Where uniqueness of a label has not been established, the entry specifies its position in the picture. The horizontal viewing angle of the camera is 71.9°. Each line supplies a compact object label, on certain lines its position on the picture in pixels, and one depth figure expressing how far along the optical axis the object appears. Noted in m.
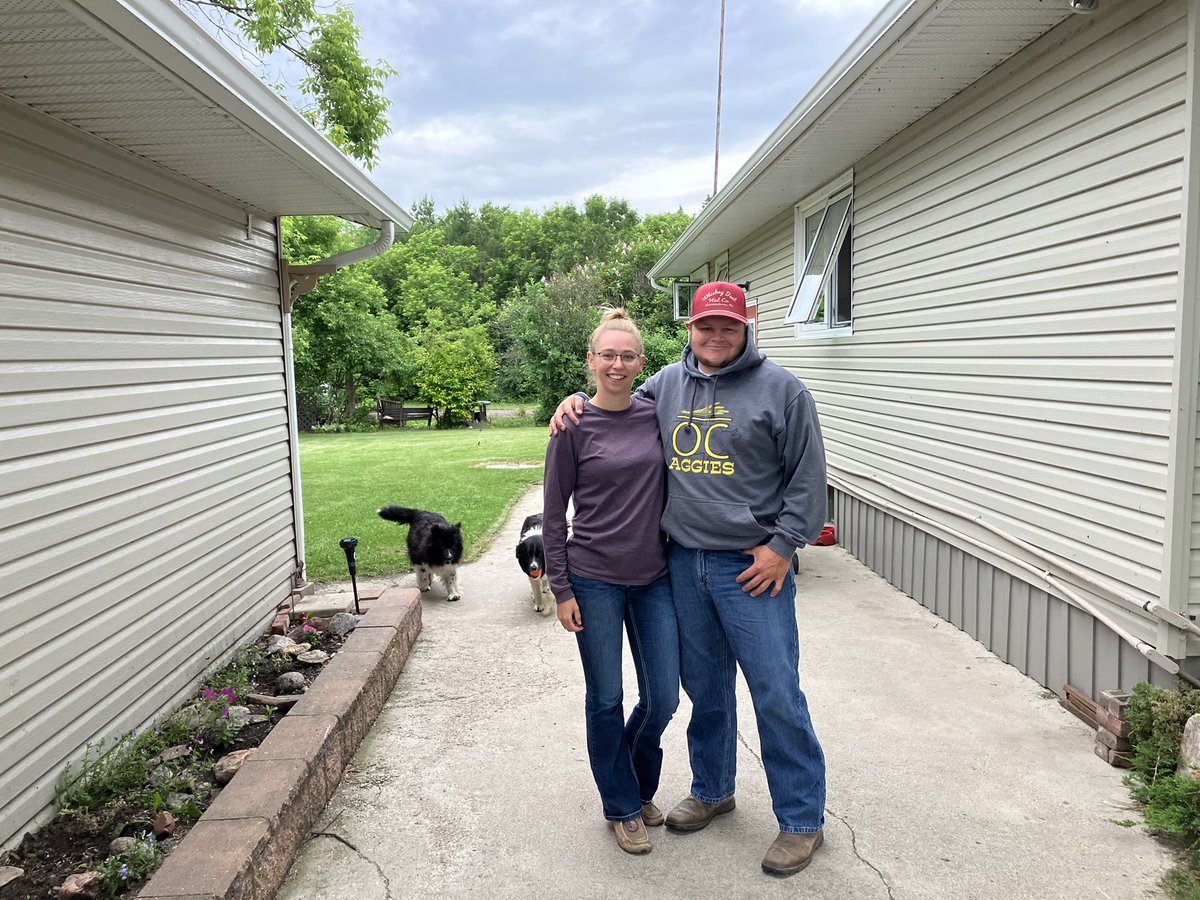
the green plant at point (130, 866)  2.51
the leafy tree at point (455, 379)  28.66
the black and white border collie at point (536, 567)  5.77
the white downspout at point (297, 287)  6.00
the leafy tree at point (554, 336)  26.91
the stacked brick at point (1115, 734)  3.38
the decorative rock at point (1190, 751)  2.92
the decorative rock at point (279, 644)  4.86
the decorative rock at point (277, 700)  4.09
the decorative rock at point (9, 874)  2.56
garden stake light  5.08
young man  2.59
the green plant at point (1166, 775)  2.68
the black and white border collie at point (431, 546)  6.20
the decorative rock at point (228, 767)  3.29
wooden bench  30.83
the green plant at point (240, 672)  4.27
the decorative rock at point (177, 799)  3.05
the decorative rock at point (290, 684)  4.26
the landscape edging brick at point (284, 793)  2.37
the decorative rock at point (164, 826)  2.88
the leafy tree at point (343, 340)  28.75
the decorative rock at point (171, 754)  3.47
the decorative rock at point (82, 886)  2.44
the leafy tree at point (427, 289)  39.34
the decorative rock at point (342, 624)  5.11
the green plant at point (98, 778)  3.07
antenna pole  15.91
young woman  2.68
